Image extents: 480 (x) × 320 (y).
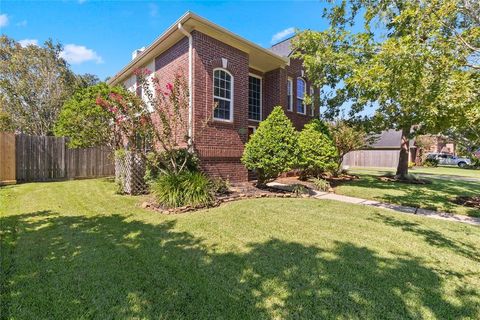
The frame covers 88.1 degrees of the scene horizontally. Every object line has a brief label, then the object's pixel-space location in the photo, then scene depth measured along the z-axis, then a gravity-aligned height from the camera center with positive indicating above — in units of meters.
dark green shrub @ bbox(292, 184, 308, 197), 8.70 -1.10
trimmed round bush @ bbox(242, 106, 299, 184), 8.14 +0.42
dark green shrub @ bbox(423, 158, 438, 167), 29.28 -0.26
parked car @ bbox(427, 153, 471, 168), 35.44 +0.12
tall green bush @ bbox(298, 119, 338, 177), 9.92 +0.43
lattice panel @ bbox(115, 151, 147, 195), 7.98 -0.47
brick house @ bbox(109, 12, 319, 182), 8.59 +3.30
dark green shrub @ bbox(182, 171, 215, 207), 6.44 -0.84
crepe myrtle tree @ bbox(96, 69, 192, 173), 6.64 +1.23
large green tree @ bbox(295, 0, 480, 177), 5.15 +2.29
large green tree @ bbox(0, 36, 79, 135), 19.12 +6.08
